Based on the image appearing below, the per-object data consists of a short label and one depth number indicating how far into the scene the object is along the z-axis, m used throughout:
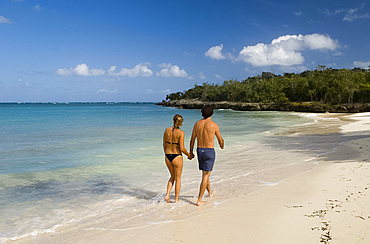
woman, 5.28
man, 5.15
